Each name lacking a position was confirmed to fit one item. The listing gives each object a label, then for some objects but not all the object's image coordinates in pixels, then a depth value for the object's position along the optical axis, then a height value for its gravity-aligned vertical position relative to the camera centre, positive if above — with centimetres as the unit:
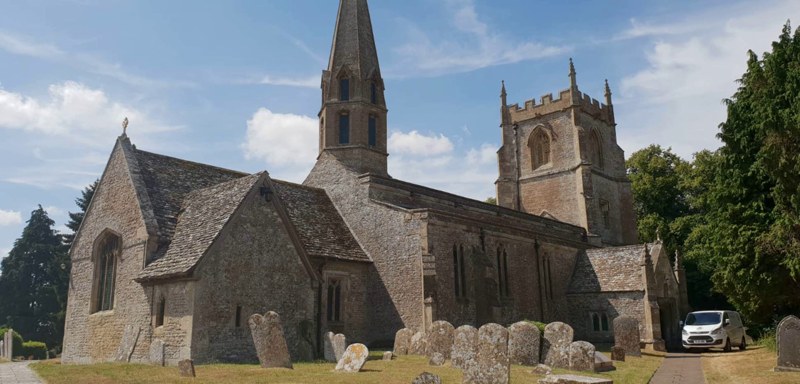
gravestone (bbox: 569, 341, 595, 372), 1692 -121
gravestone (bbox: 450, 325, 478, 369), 1267 -64
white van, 2503 -83
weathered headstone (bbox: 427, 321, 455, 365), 1936 -78
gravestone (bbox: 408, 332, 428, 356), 2111 -101
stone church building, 1850 +241
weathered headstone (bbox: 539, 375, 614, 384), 1095 -121
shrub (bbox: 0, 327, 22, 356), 3453 -121
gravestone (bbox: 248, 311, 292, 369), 1573 -61
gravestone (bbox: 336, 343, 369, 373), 1556 -108
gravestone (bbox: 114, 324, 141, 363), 1859 -69
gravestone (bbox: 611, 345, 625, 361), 2080 -141
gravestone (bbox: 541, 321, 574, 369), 1759 -90
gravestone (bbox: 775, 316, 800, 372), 1534 -92
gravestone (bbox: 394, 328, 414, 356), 2172 -89
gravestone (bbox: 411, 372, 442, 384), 1061 -110
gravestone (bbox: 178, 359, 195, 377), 1377 -109
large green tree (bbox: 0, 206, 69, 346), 4700 +326
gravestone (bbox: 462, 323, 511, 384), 1186 -94
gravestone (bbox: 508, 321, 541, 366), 1780 -93
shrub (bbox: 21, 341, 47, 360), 3550 -160
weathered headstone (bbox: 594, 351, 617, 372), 1703 -144
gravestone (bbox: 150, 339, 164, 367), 1728 -90
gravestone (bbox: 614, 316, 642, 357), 2300 -82
